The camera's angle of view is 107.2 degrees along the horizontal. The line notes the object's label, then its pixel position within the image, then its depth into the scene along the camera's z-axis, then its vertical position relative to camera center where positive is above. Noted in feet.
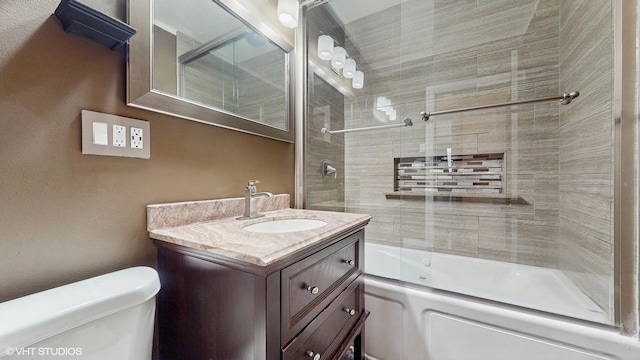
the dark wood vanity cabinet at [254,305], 1.97 -1.23
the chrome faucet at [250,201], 3.73 -0.34
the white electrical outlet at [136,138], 2.65 +0.48
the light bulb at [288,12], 4.38 +3.14
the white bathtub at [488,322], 3.12 -2.17
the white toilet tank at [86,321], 1.49 -0.99
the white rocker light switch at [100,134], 2.36 +0.47
